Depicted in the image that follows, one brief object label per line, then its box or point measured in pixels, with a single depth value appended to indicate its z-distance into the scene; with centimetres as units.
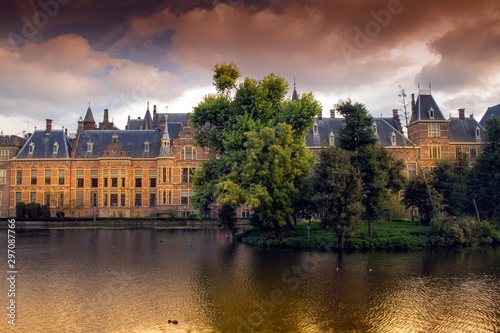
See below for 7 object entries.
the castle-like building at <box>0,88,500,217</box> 5459
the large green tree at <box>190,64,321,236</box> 2703
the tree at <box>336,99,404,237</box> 2889
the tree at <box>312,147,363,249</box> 2534
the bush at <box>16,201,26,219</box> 5072
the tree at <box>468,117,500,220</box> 3769
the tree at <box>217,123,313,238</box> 2639
